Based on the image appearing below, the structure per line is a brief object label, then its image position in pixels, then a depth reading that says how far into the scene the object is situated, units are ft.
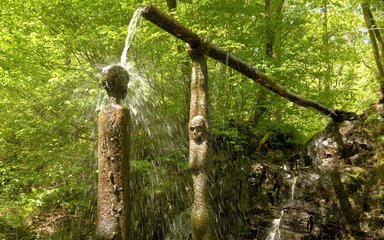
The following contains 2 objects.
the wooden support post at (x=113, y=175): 6.02
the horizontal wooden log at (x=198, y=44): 8.41
